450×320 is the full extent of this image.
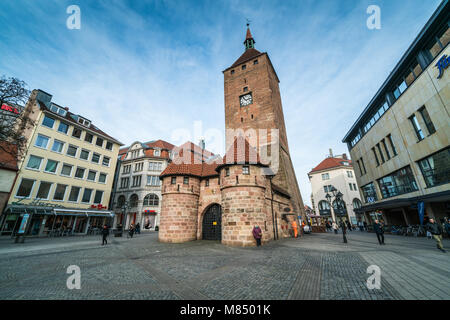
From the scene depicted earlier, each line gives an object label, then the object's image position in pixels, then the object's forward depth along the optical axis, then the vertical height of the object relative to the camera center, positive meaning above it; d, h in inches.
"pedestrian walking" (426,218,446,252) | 343.6 -24.3
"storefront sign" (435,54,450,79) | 502.0 +411.8
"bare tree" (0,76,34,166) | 460.8 +311.7
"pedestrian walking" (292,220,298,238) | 745.7 -34.7
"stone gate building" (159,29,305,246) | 523.5 +91.0
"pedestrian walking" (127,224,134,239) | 792.1 -34.3
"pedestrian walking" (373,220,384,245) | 465.1 -25.0
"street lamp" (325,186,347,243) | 521.8 +60.4
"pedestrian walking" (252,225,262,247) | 475.4 -33.1
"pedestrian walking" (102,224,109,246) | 549.7 -22.6
